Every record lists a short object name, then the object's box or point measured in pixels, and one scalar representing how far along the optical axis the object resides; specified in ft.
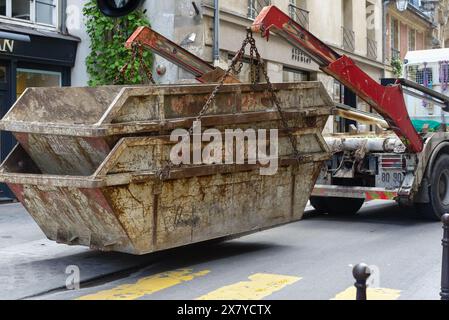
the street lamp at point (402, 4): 81.49
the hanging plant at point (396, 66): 96.89
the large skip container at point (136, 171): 23.07
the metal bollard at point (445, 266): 19.49
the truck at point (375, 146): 32.45
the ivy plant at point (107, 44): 50.67
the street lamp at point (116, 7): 38.73
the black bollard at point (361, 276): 13.61
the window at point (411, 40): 109.70
